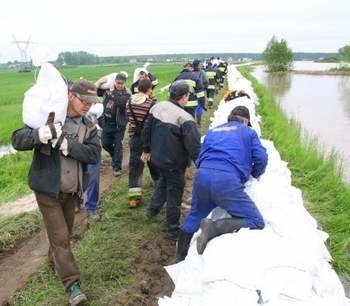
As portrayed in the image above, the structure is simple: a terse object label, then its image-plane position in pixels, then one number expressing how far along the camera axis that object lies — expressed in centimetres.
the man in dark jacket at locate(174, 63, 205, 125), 846
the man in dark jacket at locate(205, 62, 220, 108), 1339
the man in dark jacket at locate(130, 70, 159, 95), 648
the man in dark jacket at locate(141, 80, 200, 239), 412
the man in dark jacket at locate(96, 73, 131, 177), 588
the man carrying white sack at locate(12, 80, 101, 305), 305
